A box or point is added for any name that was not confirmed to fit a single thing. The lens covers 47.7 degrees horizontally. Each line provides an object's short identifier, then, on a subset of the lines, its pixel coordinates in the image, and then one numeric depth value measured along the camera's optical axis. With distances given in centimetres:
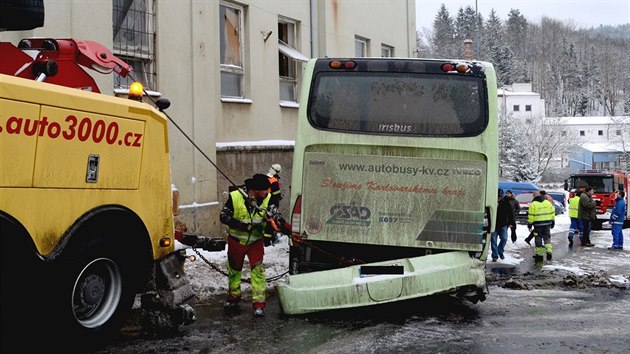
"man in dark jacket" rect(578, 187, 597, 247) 1902
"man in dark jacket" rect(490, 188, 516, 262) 1478
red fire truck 3044
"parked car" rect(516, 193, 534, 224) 3145
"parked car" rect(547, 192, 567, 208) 3984
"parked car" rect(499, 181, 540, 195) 3625
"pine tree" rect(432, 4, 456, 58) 11202
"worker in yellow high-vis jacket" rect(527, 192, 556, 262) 1511
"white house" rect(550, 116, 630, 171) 8162
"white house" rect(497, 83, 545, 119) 9744
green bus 771
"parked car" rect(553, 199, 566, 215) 3697
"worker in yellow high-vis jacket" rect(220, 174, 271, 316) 758
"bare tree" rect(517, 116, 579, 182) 6838
